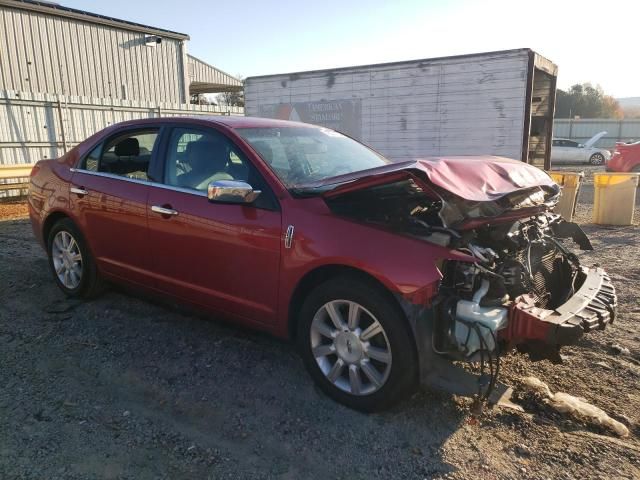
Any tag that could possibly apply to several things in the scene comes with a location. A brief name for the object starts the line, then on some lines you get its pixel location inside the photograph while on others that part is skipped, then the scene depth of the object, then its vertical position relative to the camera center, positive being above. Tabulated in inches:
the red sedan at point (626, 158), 672.4 -45.5
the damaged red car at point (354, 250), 110.8 -30.6
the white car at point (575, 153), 1029.8 -57.4
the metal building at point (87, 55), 633.6 +107.0
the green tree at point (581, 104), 1990.7 +77.8
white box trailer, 359.9 +19.0
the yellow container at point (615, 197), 358.9 -51.8
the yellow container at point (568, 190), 349.4 -44.8
